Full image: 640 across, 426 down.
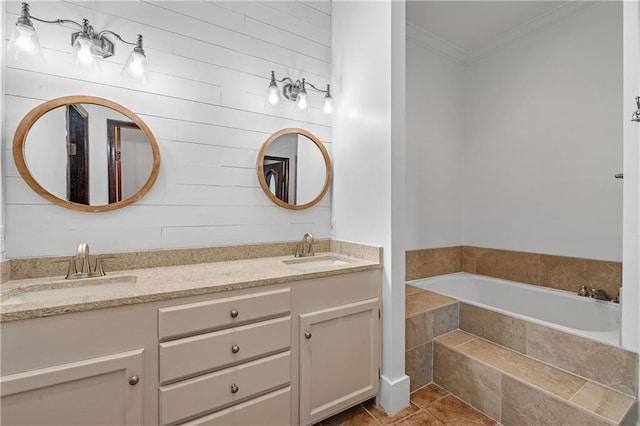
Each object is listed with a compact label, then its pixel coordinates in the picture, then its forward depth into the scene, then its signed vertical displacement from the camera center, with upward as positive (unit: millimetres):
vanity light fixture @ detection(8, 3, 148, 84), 1281 +819
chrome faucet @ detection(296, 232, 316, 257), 2049 -245
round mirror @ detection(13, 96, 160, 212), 1390 +306
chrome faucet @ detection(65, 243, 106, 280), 1387 -272
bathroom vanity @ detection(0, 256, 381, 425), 1001 -579
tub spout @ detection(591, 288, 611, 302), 2185 -637
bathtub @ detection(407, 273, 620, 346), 2113 -776
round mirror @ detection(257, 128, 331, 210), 2025 +318
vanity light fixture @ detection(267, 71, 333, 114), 2054 +865
